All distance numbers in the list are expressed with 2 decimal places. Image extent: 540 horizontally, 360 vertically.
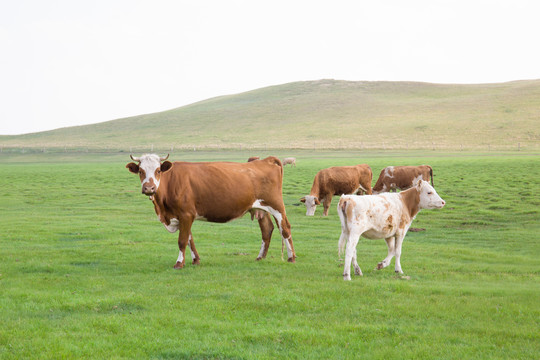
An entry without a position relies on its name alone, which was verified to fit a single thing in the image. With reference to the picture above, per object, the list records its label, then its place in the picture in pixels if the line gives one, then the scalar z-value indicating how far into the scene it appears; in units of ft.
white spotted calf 36.58
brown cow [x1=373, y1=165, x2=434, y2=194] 91.45
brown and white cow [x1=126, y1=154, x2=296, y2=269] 40.70
